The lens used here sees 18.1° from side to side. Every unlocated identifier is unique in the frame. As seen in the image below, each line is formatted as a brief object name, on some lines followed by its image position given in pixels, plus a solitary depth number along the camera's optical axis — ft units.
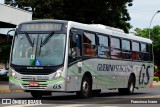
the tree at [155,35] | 253.85
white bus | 59.88
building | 115.44
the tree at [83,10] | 167.22
